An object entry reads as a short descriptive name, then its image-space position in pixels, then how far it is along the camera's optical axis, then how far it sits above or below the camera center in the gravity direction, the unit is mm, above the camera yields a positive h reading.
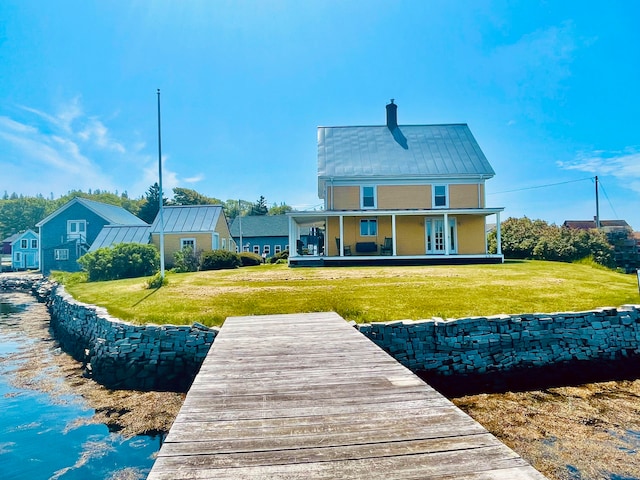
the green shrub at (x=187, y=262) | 24312 -668
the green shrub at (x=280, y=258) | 29269 -602
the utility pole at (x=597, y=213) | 40266 +3305
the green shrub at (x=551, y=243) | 24938 +167
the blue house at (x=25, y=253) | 50438 +264
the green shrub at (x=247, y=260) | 26953 -634
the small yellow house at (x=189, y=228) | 31328 +1963
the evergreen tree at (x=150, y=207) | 55812 +6728
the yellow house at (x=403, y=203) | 23719 +2864
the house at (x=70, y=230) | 37625 +2462
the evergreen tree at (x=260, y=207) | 68688 +7808
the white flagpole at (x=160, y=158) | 17625 +4370
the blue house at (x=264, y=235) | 49125 +1965
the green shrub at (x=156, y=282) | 15637 -1213
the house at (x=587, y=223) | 60453 +3549
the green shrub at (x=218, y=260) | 23734 -522
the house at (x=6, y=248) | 69981 +1324
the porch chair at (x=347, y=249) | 23562 +13
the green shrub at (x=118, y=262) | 23172 -550
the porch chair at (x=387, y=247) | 23383 +98
